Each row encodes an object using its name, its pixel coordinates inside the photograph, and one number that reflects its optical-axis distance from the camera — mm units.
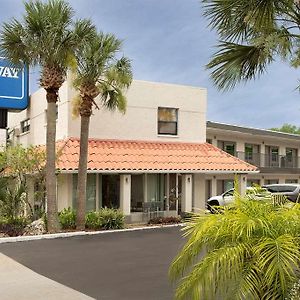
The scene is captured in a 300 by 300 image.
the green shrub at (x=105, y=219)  18109
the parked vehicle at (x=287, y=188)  26875
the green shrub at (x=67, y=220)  18000
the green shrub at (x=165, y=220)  20812
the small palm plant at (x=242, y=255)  4926
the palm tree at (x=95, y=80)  16859
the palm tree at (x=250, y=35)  7586
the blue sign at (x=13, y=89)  24359
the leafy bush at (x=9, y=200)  17703
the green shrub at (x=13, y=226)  16600
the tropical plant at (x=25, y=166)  18328
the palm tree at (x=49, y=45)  15625
